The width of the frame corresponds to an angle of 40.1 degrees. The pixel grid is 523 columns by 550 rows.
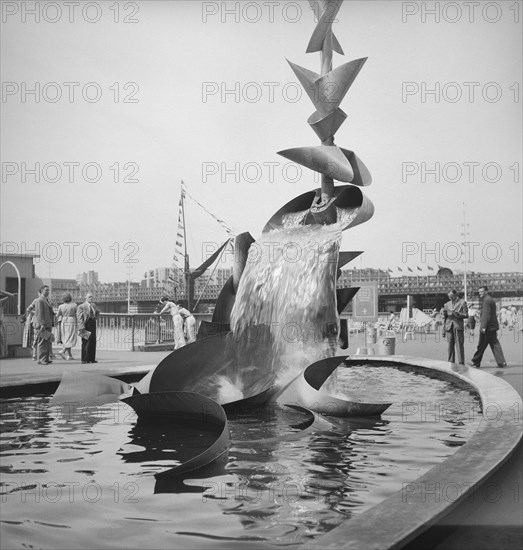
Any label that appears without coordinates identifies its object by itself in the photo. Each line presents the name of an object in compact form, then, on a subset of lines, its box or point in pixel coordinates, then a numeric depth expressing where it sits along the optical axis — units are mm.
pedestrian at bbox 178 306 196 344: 19188
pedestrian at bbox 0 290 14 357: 12752
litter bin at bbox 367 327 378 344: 22305
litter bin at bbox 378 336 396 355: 16062
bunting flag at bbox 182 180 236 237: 40125
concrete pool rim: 2949
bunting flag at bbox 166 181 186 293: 41238
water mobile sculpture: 7289
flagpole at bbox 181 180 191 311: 40966
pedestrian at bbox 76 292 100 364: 15273
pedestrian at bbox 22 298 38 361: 16469
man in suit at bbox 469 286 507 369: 14000
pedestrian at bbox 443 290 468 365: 14281
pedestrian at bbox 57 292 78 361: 17047
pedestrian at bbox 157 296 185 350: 18078
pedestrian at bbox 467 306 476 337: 29581
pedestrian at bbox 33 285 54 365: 14422
